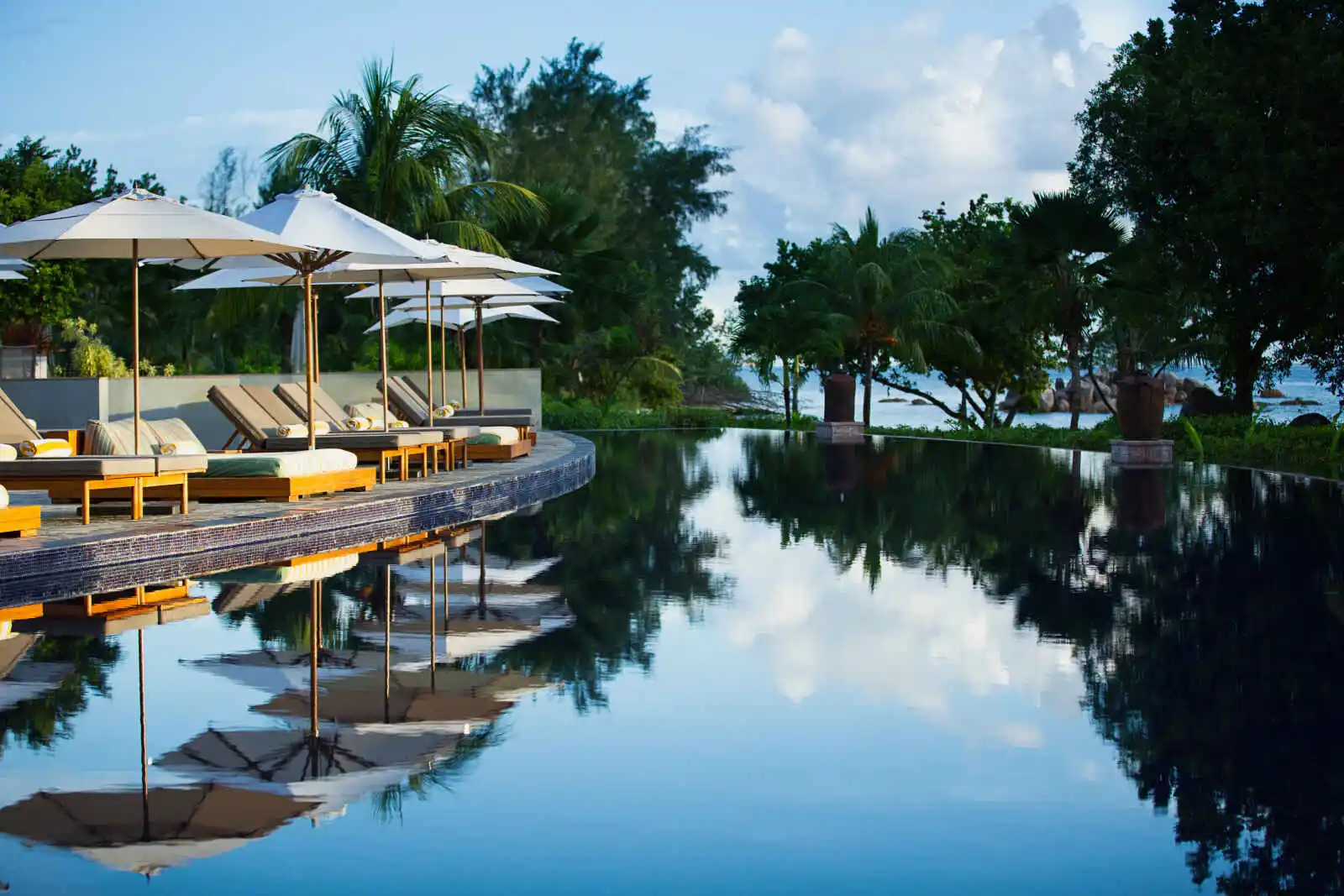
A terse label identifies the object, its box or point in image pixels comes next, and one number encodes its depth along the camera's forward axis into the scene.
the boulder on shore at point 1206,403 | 26.81
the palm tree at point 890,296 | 32.72
